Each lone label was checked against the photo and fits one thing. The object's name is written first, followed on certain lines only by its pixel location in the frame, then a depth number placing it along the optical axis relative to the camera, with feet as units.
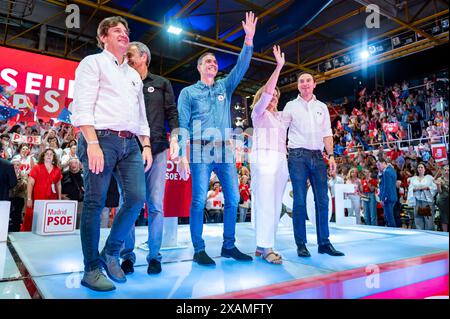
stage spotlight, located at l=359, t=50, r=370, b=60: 31.34
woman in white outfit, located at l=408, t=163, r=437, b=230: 17.66
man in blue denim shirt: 7.05
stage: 4.78
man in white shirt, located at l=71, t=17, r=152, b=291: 4.94
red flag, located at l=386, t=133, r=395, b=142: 29.96
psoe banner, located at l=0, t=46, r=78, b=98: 19.03
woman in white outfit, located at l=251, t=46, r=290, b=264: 7.22
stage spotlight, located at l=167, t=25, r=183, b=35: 24.70
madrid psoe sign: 12.05
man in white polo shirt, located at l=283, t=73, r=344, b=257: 8.19
